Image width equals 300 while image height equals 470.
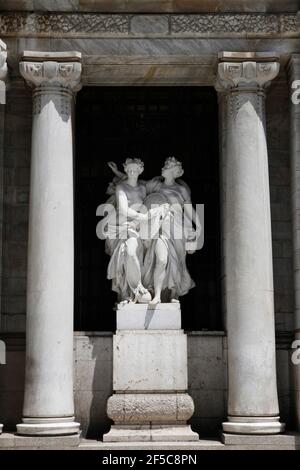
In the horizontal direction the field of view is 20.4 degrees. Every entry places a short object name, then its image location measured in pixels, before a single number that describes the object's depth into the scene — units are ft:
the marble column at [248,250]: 50.67
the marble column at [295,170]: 52.74
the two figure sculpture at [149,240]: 54.24
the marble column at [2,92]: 51.98
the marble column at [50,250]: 50.03
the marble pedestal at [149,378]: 52.03
